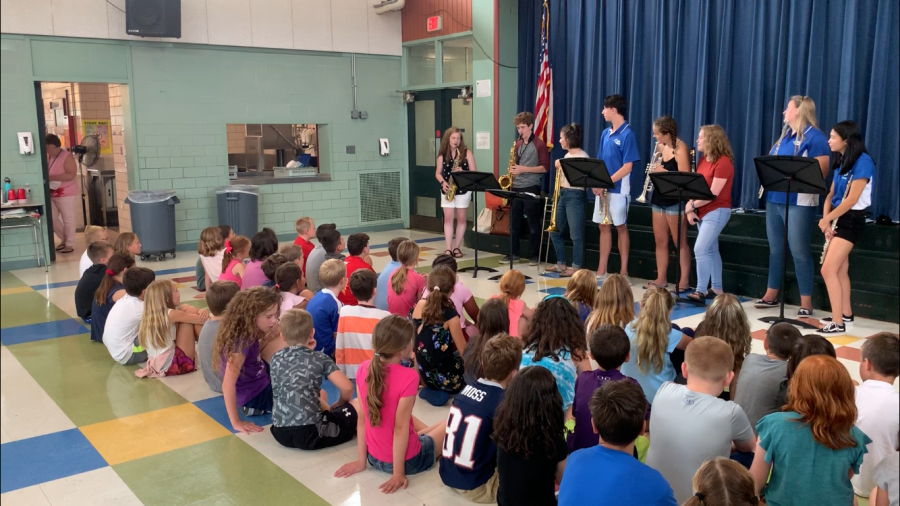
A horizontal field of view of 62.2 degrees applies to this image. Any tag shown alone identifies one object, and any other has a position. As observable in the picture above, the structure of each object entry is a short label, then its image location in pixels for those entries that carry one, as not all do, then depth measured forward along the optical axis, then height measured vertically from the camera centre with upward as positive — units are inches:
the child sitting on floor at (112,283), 216.5 -40.3
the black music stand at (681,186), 241.9 -15.1
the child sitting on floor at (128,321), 199.2 -47.6
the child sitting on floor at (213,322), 171.9 -41.6
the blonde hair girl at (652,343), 138.9 -37.9
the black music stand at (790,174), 206.1 -10.0
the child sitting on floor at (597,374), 121.4 -37.8
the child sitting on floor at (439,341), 167.9 -45.2
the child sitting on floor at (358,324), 171.5 -41.6
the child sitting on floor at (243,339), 153.9 -40.8
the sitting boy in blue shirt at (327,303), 186.2 -39.9
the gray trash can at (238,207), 393.7 -34.1
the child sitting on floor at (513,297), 167.2 -35.2
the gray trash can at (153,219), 365.4 -37.1
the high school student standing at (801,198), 237.3 -18.9
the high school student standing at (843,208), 214.8 -20.3
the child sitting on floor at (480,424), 118.1 -44.9
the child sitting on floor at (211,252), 259.1 -37.9
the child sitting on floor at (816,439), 95.5 -38.7
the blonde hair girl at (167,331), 191.0 -49.0
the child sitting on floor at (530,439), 105.0 -42.0
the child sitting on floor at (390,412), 127.2 -46.2
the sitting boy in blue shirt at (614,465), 89.3 -39.5
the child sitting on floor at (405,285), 193.6 -37.5
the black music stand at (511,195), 313.4 -22.7
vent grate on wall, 464.1 -34.4
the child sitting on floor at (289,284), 190.2 -36.2
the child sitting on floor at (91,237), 249.5 -31.1
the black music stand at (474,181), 306.7 -16.4
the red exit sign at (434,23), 433.4 +68.3
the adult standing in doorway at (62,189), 386.6 -23.1
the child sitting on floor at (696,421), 106.7 -40.2
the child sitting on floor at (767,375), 123.1 -39.0
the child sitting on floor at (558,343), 135.6 -36.8
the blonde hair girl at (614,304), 155.6 -34.1
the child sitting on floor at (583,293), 173.8 -35.3
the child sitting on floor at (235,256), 234.7 -36.3
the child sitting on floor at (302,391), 142.8 -47.8
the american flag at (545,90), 368.8 +24.7
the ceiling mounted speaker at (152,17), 364.8 +61.6
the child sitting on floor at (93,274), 232.2 -40.3
